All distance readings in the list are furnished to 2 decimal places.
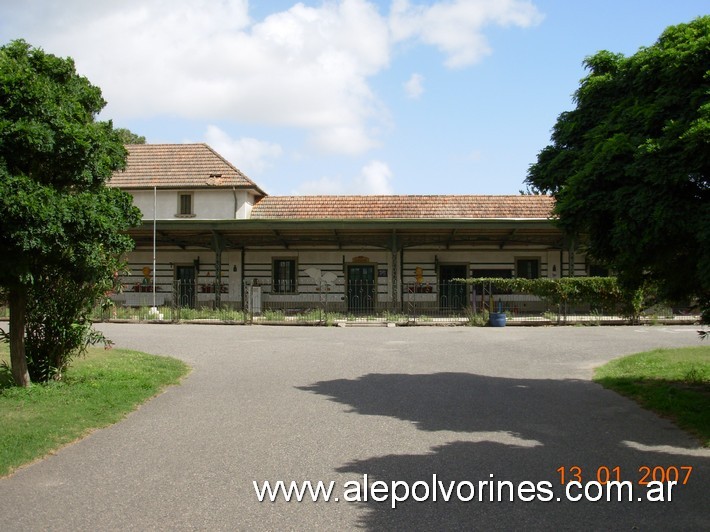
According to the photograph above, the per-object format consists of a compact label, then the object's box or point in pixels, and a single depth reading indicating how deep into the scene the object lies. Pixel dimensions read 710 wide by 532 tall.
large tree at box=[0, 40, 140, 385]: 7.39
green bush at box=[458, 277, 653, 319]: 23.70
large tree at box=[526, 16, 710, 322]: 6.86
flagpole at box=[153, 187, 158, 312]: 26.73
